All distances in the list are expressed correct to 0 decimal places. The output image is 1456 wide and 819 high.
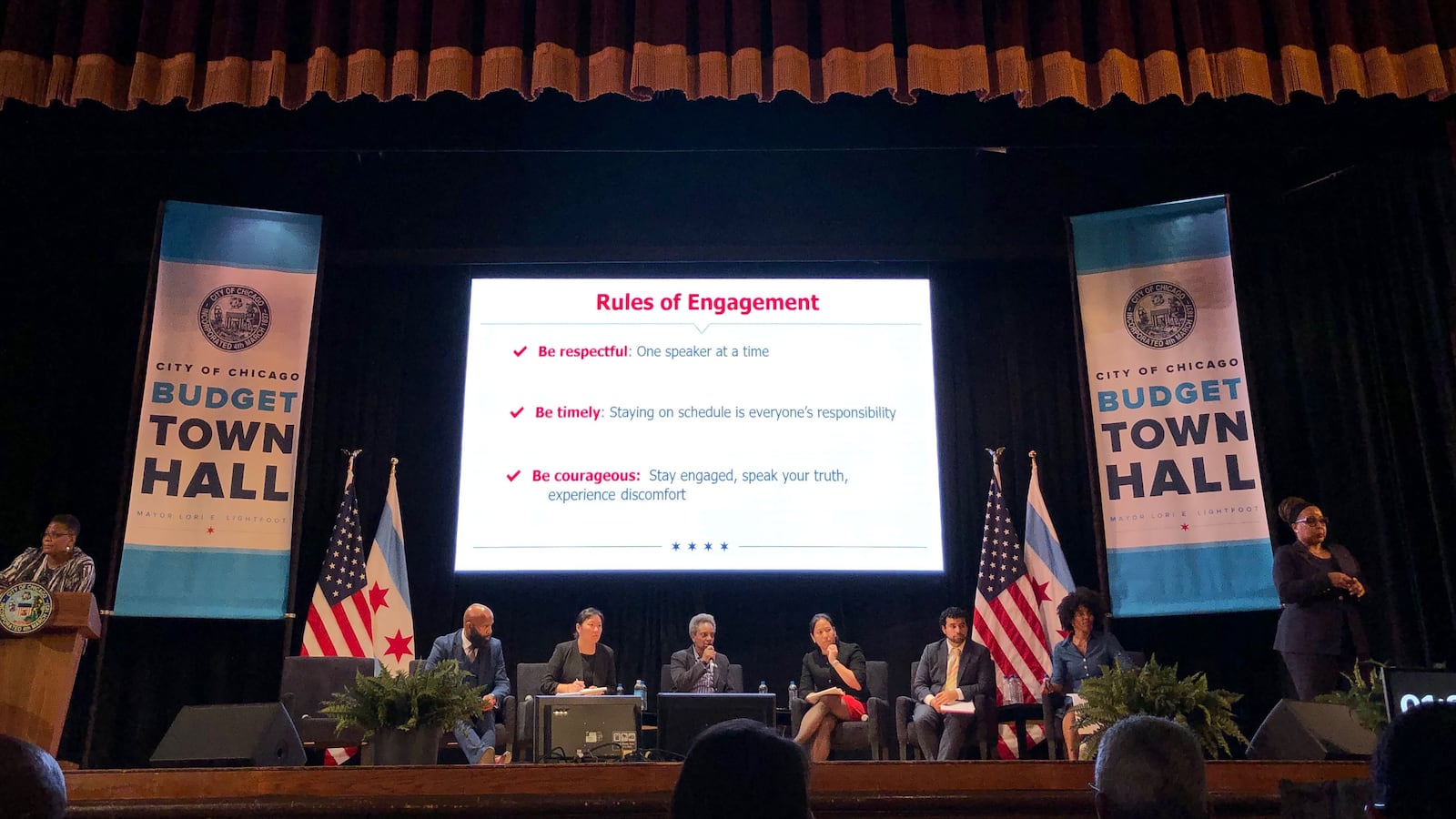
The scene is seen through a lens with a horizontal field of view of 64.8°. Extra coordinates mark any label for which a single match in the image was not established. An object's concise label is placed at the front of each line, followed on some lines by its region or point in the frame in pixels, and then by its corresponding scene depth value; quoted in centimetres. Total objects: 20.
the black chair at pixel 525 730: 498
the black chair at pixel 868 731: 514
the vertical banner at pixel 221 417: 534
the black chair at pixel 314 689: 466
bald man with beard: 525
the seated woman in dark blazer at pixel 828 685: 519
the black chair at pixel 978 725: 527
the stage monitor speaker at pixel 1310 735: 265
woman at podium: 438
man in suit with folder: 533
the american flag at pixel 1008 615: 589
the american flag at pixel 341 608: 578
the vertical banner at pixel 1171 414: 550
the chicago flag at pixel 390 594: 586
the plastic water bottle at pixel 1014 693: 573
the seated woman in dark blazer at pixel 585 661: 545
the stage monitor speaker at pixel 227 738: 281
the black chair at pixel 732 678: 545
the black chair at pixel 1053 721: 518
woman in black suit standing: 444
